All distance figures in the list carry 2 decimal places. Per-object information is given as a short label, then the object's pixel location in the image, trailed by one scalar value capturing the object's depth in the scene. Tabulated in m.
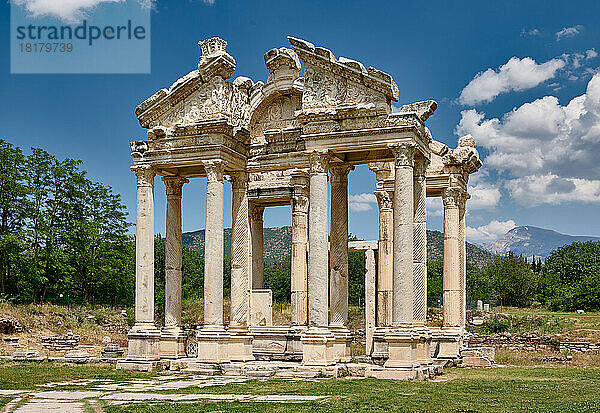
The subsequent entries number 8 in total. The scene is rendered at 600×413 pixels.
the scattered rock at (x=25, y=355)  31.37
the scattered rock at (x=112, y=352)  32.22
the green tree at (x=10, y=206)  50.91
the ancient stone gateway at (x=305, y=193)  23.73
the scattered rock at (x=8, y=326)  38.88
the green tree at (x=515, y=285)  85.62
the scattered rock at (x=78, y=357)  30.08
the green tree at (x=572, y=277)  63.39
